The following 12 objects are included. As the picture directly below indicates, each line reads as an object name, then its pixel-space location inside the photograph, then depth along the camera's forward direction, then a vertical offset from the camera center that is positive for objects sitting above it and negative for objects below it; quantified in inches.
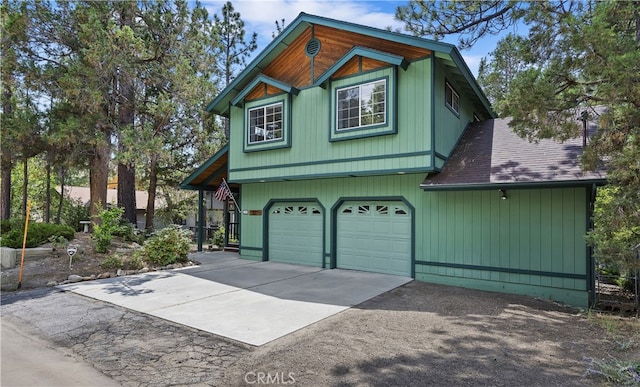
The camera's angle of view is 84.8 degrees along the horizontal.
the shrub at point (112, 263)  379.9 -69.8
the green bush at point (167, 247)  414.3 -58.5
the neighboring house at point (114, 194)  1252.5 +12.3
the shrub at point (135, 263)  389.4 -71.4
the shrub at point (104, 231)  422.9 -38.9
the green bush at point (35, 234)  408.8 -43.0
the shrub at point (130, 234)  512.7 -53.0
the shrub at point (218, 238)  641.4 -72.5
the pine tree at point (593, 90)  188.1 +66.8
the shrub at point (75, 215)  696.4 -32.6
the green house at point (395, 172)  292.7 +28.0
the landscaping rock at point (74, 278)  334.6 -76.2
